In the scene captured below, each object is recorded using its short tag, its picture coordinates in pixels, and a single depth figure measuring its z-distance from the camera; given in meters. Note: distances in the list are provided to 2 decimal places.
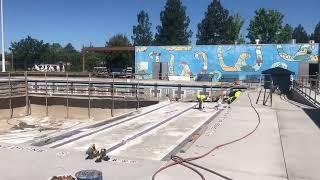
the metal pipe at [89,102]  20.61
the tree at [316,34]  87.02
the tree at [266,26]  50.66
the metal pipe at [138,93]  19.54
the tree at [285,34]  52.04
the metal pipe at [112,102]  20.12
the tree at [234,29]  51.51
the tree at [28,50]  44.89
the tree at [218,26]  51.19
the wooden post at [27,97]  22.02
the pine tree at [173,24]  49.97
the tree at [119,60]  40.12
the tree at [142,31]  54.32
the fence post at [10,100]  20.77
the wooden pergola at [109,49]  31.78
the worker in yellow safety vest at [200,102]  12.36
